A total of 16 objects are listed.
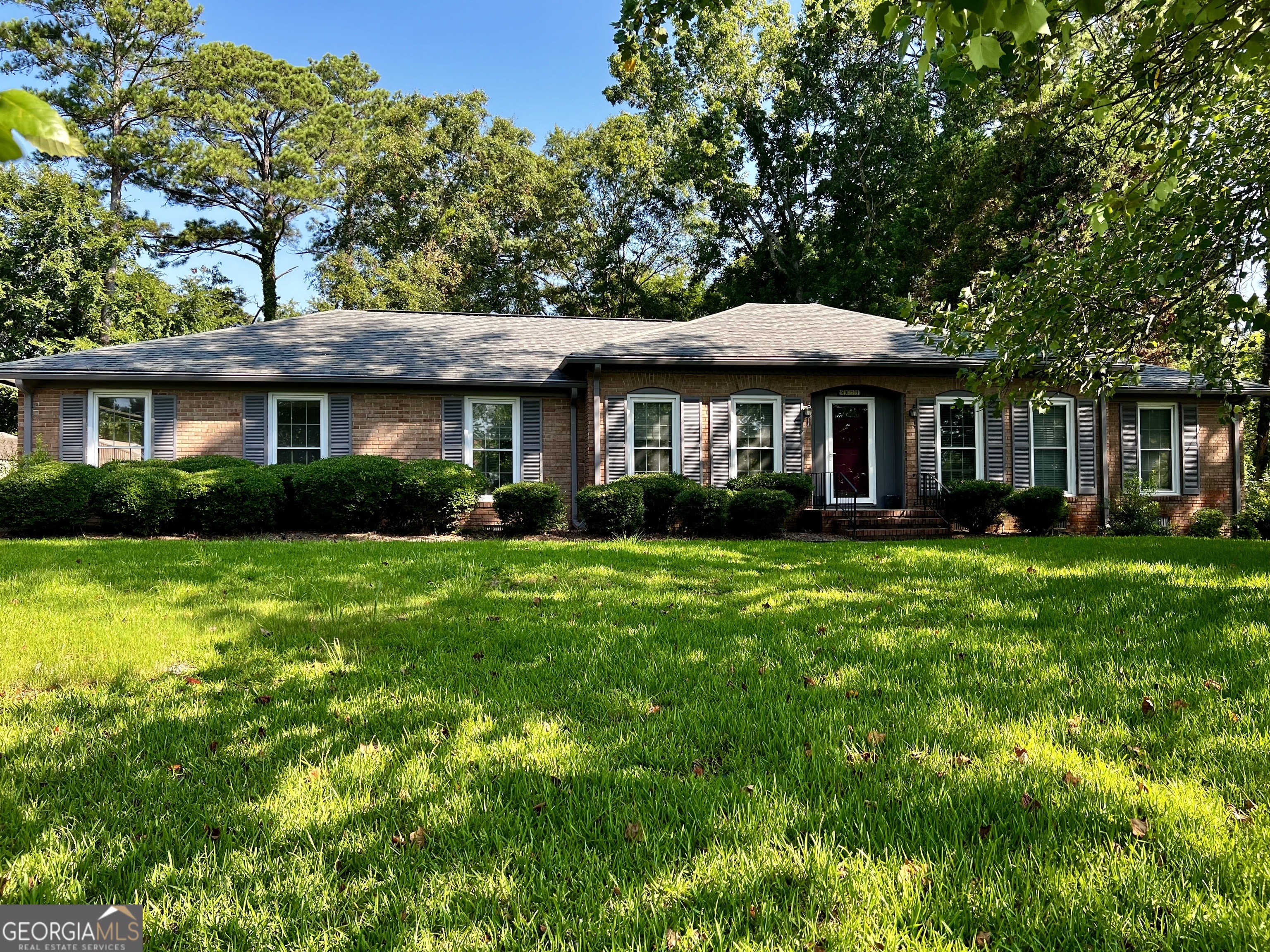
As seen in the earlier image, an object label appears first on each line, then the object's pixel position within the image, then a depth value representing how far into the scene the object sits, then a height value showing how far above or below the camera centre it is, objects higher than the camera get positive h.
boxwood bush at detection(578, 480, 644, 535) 11.24 -0.29
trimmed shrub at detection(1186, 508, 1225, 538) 14.11 -0.80
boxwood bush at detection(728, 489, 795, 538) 11.51 -0.35
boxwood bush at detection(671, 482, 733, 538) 11.62 -0.31
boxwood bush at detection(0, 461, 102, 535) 10.01 -0.04
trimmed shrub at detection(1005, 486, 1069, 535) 12.93 -0.40
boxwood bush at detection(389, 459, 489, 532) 11.52 -0.04
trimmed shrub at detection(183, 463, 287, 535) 10.70 -0.11
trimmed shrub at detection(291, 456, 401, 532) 11.16 +0.04
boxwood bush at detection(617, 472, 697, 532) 11.63 -0.07
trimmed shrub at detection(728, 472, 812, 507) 12.56 +0.10
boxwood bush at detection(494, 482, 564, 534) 11.77 -0.27
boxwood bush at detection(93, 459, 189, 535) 10.31 -0.04
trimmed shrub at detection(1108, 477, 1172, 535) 13.76 -0.59
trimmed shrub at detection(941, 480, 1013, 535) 12.81 -0.31
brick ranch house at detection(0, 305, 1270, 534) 12.68 +1.50
